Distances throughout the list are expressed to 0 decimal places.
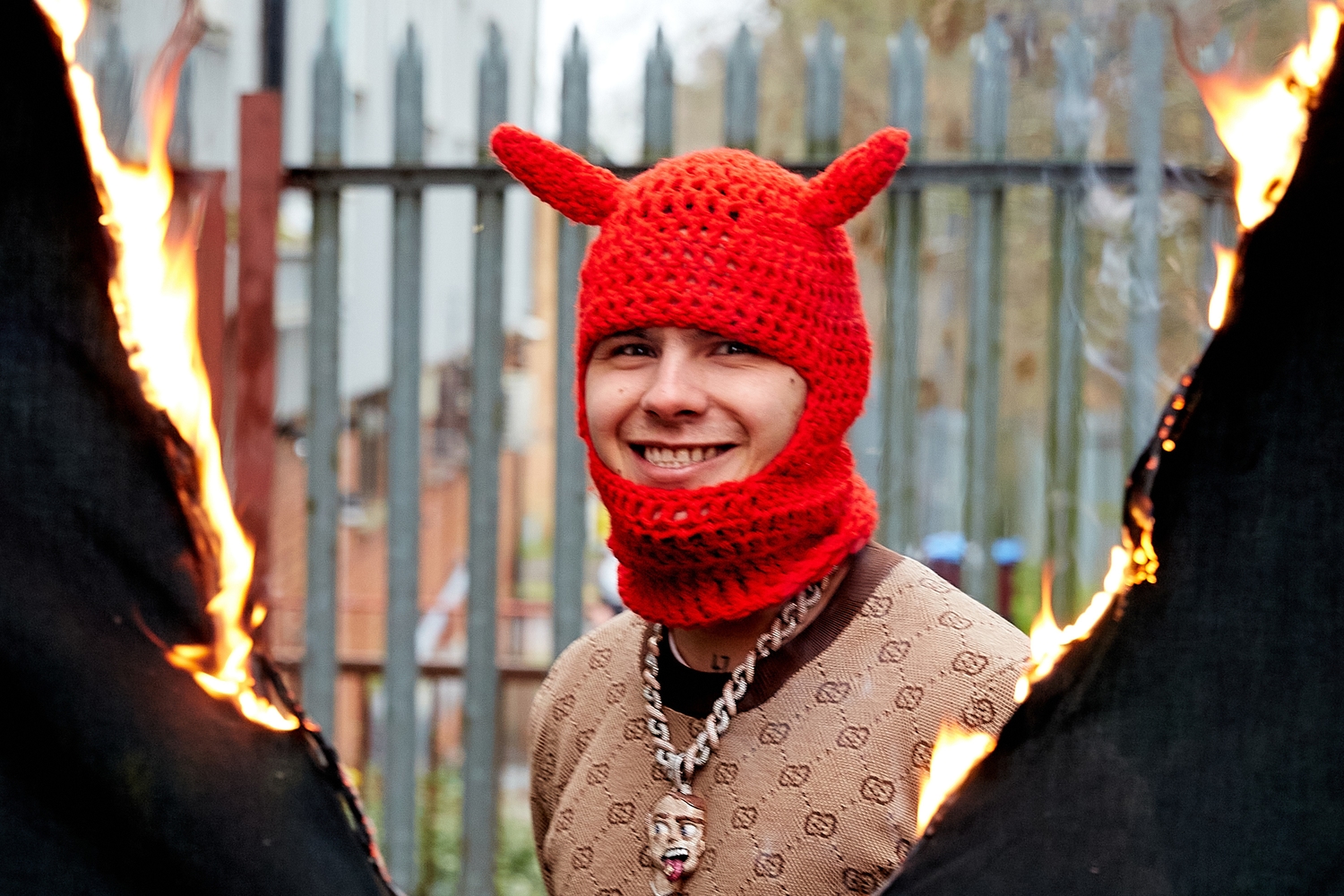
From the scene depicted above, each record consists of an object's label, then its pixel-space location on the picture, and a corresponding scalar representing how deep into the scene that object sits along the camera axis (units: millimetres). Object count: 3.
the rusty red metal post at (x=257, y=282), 3006
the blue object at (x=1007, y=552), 2992
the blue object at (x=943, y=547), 3145
